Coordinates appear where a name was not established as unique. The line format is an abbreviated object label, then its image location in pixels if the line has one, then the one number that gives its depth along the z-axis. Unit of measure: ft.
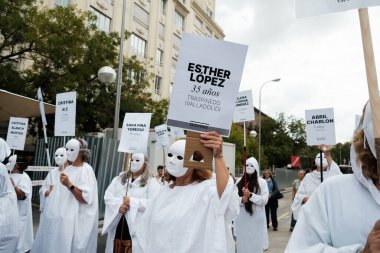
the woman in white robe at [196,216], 10.00
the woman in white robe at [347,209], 5.43
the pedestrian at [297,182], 37.57
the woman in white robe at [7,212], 13.89
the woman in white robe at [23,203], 21.25
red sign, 58.49
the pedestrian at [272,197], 38.24
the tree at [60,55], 45.55
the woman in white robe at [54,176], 18.98
